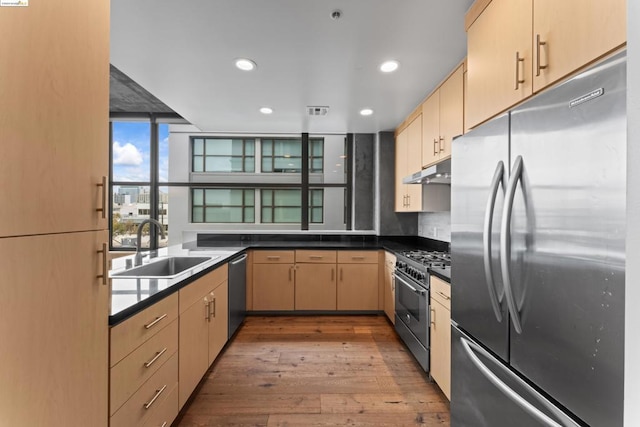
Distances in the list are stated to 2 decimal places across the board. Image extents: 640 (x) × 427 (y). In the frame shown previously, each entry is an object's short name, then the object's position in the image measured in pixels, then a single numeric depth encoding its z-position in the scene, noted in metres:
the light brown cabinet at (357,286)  3.55
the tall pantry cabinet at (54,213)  0.73
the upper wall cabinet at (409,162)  3.03
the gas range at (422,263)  2.20
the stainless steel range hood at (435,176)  2.18
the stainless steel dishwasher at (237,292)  2.86
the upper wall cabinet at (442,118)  2.11
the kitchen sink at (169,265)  2.32
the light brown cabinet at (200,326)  1.77
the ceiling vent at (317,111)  3.11
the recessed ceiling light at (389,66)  2.17
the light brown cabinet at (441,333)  1.88
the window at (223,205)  4.74
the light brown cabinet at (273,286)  3.56
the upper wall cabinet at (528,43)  0.85
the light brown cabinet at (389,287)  3.13
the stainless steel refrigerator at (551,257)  0.72
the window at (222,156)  5.32
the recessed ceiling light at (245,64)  2.14
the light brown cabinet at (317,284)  3.56
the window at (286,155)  5.01
